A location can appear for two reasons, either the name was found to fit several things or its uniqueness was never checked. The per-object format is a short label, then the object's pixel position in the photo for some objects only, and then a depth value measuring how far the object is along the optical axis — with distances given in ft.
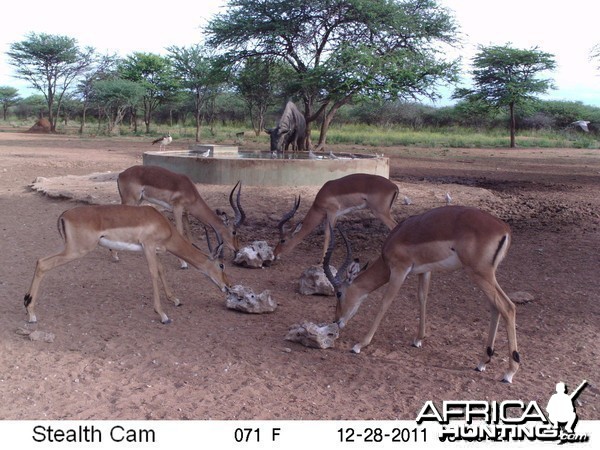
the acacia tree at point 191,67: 119.14
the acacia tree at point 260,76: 76.95
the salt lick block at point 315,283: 21.93
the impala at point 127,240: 18.39
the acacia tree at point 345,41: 68.95
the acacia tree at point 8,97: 205.64
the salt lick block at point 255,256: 25.49
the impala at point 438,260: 15.23
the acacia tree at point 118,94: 134.92
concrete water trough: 37.76
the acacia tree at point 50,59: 149.07
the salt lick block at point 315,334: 16.75
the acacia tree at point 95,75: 154.51
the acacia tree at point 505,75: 110.42
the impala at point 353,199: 26.99
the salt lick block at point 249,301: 19.77
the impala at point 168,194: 26.58
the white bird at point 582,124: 125.70
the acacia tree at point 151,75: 145.89
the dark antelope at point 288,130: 51.57
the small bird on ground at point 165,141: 79.50
